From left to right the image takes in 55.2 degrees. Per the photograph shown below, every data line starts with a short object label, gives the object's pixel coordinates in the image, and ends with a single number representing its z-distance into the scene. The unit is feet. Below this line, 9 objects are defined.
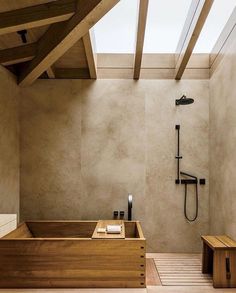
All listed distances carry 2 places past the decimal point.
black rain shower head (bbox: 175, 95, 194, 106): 10.19
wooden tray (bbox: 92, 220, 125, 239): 7.99
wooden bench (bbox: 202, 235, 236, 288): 8.44
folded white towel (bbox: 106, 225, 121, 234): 8.62
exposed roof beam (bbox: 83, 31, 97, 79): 9.04
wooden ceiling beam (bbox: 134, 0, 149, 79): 7.84
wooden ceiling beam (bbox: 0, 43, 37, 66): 9.48
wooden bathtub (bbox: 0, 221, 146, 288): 7.67
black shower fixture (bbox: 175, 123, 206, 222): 11.61
